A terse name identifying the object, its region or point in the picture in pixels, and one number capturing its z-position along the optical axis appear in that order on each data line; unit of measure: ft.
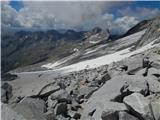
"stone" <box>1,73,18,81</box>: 73.00
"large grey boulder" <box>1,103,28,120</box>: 19.15
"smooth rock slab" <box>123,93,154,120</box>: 16.93
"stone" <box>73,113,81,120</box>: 20.72
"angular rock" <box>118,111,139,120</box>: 17.04
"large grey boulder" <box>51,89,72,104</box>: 22.38
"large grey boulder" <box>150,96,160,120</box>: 16.76
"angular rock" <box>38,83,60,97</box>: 24.65
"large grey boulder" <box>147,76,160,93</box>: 20.37
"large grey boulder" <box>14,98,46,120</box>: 19.59
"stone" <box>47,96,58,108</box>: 22.02
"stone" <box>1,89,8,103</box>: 26.55
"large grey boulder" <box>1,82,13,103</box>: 27.08
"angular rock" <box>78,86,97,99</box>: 23.58
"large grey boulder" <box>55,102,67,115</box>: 21.22
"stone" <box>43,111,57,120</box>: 20.27
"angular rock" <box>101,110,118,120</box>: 17.34
